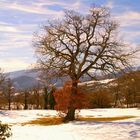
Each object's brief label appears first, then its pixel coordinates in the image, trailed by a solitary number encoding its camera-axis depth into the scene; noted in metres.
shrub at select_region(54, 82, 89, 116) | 42.19
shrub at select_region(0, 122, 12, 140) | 16.89
